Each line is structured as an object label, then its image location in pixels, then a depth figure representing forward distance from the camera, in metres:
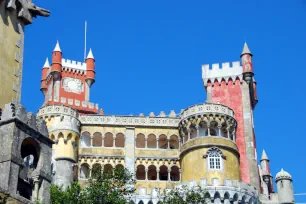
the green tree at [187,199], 46.28
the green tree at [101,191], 42.47
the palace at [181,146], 67.55
